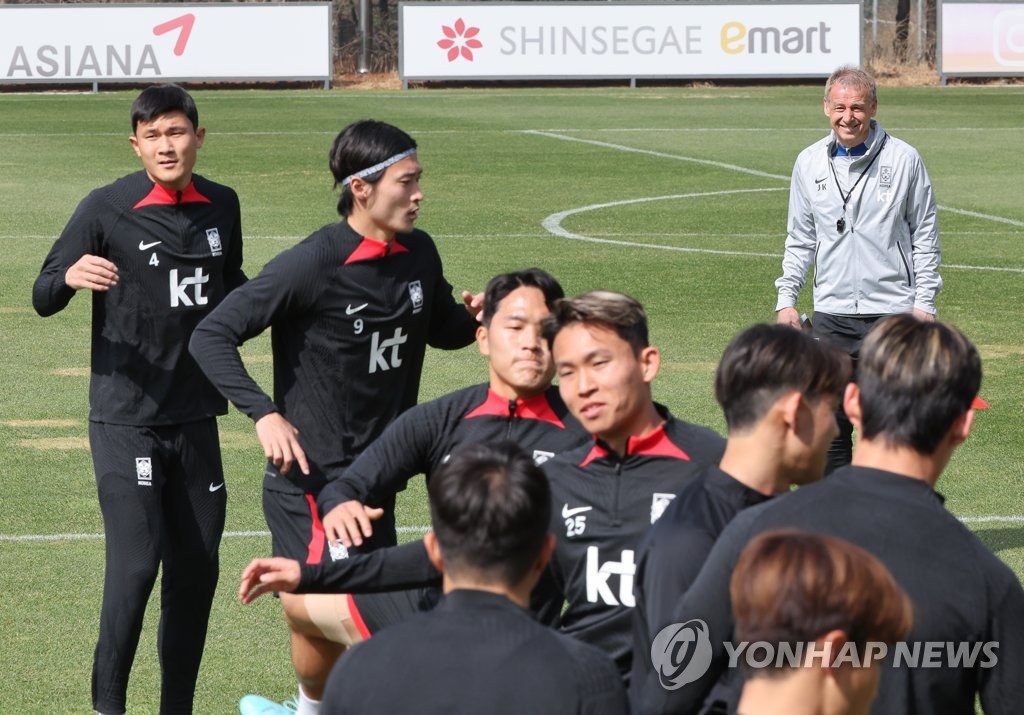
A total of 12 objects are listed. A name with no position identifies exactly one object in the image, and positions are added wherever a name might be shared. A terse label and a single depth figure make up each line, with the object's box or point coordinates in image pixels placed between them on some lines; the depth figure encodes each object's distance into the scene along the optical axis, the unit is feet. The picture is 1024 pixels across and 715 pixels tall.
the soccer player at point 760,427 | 25.04
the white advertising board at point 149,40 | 233.96
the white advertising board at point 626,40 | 245.45
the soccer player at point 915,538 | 22.21
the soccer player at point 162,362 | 40.75
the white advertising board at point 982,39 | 250.37
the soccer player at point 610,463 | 28.43
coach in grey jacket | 54.49
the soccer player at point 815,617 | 18.75
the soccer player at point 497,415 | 34.30
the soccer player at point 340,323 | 37.91
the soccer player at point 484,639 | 20.25
